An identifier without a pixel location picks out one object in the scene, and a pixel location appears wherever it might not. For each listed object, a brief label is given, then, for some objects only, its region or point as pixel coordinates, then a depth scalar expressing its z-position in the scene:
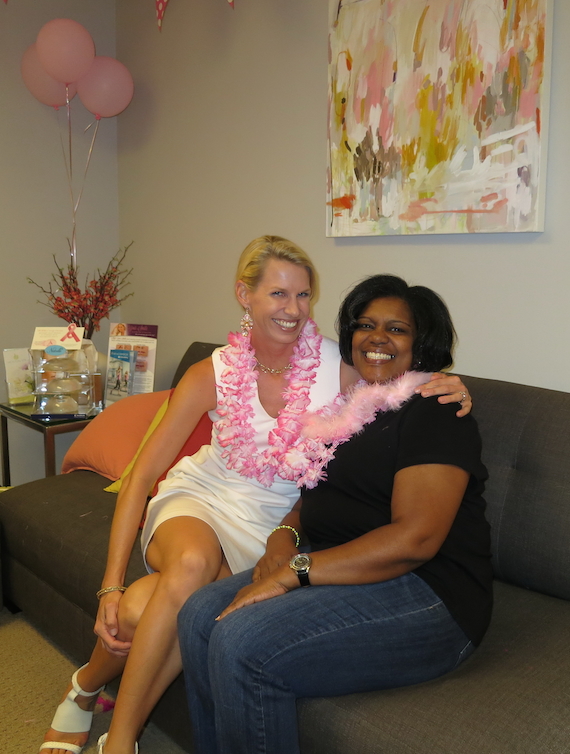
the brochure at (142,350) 3.04
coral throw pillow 2.49
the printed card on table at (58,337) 2.91
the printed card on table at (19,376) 3.10
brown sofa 1.17
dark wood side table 2.78
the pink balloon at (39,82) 3.13
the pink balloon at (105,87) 3.18
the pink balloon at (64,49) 2.95
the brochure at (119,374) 3.04
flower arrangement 3.17
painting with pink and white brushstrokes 1.92
